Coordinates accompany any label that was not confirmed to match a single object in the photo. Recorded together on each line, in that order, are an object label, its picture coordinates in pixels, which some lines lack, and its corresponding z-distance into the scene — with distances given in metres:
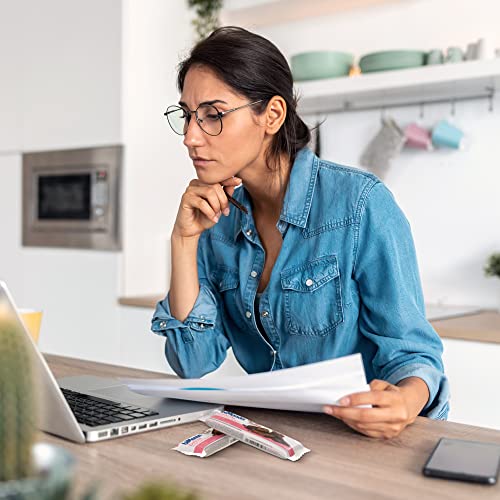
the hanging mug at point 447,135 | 2.72
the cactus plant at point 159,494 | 0.36
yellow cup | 1.34
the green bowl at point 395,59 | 2.61
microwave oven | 3.10
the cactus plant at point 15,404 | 0.37
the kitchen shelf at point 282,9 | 2.95
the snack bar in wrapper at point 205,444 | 0.88
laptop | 0.89
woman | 1.33
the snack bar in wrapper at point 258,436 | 0.87
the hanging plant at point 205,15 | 3.13
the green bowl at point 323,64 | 2.79
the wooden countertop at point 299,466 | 0.76
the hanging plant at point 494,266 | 2.61
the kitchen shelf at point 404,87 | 2.49
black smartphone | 0.80
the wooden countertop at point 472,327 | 2.19
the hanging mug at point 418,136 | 2.79
